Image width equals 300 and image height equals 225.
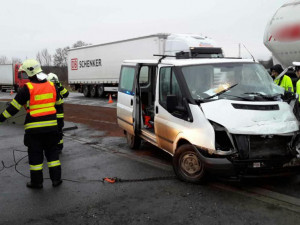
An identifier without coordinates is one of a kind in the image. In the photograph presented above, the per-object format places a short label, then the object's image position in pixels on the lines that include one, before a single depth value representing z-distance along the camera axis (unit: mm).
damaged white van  3769
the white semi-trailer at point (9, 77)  28256
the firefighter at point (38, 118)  4053
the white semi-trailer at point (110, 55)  13939
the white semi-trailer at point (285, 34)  6729
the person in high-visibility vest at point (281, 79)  5657
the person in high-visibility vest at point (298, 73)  4928
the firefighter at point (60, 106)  5469
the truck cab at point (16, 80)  27384
